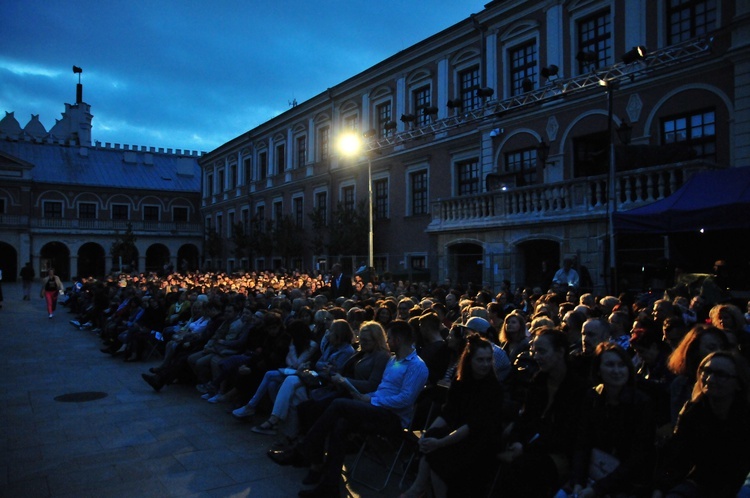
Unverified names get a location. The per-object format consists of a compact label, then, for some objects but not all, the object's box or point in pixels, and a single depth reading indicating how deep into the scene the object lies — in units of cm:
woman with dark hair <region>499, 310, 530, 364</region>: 590
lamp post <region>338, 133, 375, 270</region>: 2367
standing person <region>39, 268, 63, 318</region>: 1991
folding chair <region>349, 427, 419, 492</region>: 504
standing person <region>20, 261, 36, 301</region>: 2632
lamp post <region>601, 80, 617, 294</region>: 1126
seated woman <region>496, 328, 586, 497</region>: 394
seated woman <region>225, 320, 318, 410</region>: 700
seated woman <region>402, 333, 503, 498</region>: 411
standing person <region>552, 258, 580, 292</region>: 1252
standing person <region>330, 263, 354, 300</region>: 1316
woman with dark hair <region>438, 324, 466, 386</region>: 561
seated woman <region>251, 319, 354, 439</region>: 629
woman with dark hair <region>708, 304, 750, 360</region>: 510
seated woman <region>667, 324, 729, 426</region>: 398
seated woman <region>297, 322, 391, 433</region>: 575
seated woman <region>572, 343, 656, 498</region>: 356
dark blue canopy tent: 892
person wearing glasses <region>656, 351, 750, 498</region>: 322
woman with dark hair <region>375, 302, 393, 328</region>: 791
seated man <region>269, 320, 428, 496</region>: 505
